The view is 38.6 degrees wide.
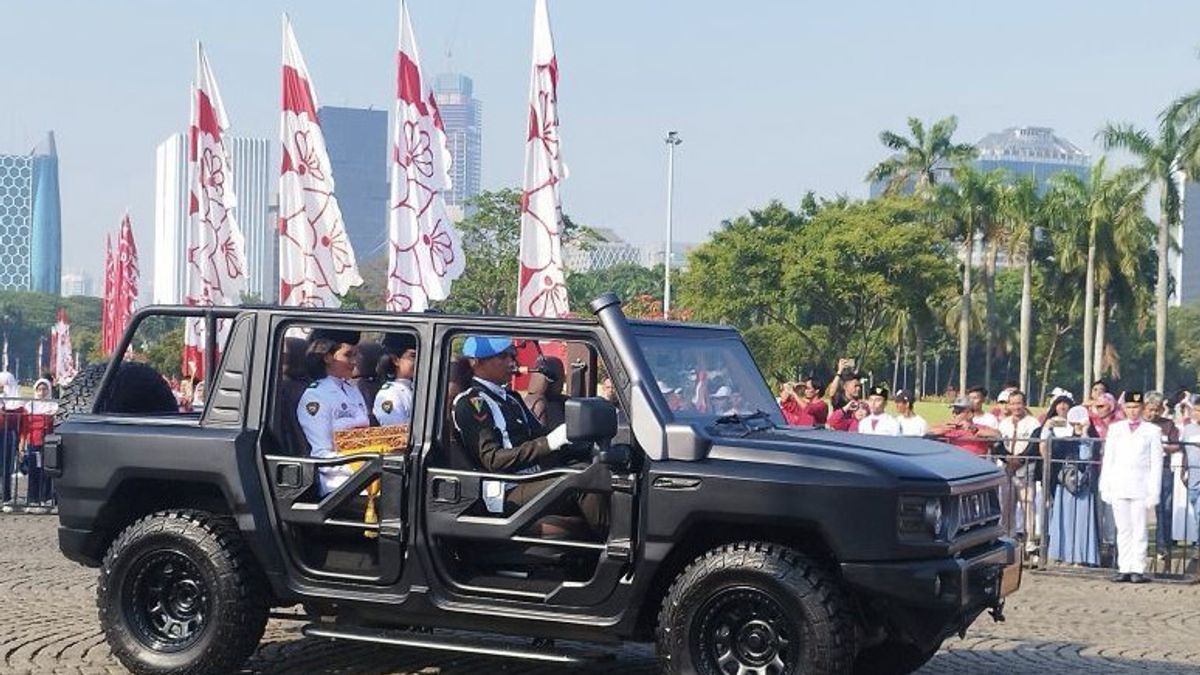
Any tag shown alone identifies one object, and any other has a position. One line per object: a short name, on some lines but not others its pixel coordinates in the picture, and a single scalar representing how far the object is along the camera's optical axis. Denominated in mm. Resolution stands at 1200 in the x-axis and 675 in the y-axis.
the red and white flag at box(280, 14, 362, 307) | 25625
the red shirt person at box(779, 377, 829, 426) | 16819
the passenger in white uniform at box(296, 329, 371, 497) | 8828
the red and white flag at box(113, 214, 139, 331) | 42219
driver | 8211
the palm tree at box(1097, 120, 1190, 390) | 59312
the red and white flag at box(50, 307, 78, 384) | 71381
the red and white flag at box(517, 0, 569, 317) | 22391
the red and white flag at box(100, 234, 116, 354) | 46062
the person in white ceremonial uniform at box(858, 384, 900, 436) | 17359
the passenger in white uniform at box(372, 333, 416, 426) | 8680
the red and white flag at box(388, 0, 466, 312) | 24156
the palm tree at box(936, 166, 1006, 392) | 70938
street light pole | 73812
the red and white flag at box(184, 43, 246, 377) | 27688
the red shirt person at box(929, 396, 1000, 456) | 16375
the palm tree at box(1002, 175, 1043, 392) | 70500
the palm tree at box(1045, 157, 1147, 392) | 67312
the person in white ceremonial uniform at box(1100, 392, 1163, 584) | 15625
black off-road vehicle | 7746
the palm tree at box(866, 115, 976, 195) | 75312
